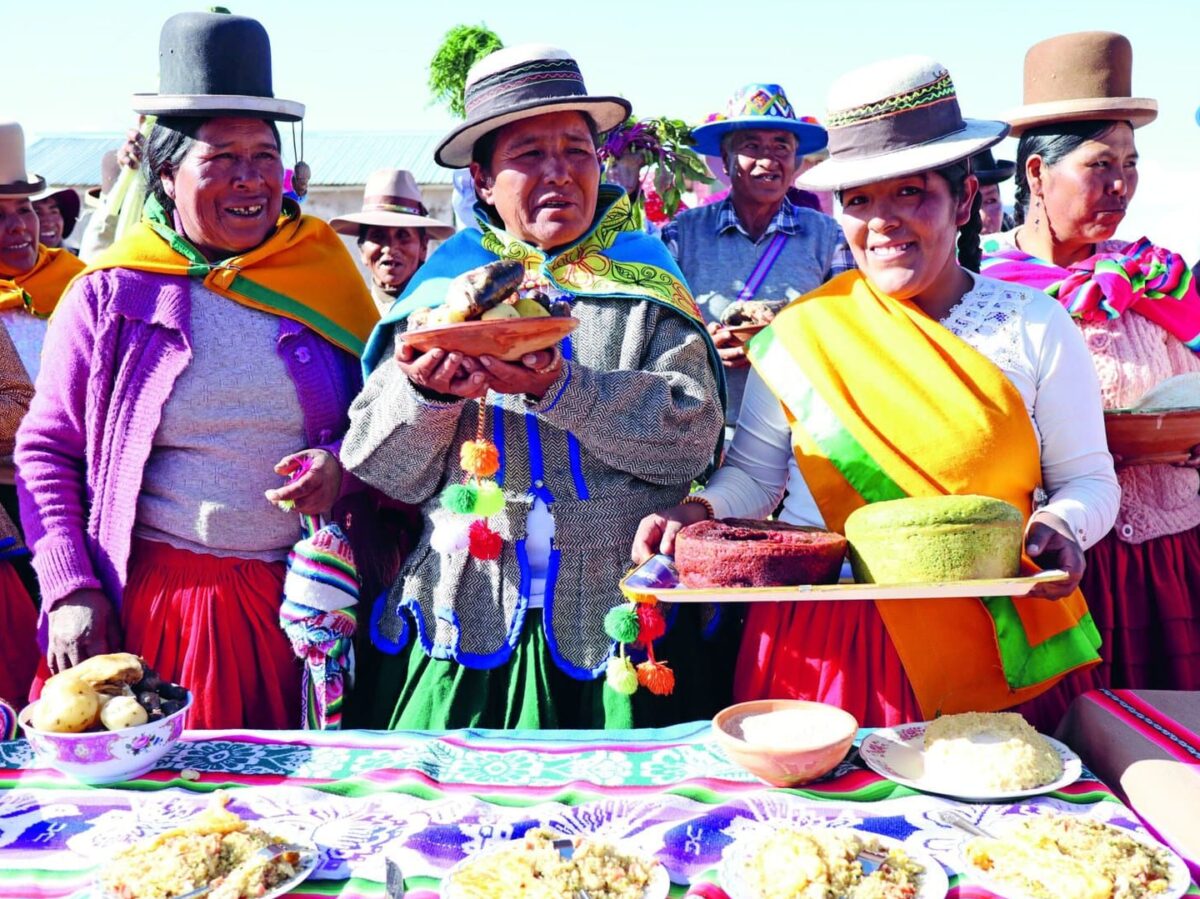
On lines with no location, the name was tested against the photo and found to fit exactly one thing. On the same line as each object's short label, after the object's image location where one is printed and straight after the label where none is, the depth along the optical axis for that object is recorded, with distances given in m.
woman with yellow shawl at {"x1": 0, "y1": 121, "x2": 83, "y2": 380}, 4.63
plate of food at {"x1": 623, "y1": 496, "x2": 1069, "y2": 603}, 1.98
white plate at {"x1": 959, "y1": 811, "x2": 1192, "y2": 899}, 1.53
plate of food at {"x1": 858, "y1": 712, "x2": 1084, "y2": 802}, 1.85
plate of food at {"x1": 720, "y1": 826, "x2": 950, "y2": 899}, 1.56
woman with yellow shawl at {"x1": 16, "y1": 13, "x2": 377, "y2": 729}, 2.76
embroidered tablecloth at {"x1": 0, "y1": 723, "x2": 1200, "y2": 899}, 1.72
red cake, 2.12
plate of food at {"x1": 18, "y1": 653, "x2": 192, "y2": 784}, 1.97
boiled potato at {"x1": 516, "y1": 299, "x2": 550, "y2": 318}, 2.27
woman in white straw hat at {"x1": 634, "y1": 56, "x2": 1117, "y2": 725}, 2.33
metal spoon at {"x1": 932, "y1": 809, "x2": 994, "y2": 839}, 1.75
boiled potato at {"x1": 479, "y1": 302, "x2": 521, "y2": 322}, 2.18
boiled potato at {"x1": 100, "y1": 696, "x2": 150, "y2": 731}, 2.00
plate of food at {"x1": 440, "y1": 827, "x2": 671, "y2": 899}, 1.58
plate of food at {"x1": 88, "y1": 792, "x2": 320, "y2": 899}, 1.60
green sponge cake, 2.06
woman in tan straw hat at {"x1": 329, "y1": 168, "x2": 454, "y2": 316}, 6.56
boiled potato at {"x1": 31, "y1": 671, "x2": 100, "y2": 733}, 1.99
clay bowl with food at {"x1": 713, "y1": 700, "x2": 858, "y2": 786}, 1.88
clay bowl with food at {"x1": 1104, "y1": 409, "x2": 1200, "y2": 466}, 2.77
